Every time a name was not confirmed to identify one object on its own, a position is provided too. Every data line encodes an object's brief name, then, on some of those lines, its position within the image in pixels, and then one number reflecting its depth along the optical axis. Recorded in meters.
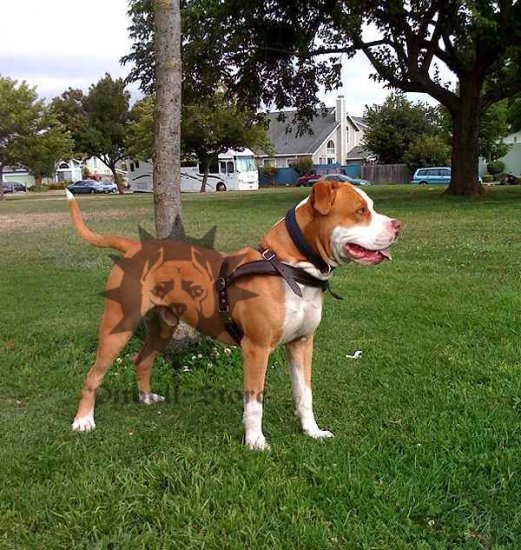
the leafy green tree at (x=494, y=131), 46.81
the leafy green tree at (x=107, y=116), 55.69
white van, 52.69
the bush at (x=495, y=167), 52.75
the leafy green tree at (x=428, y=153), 50.00
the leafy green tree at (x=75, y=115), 55.09
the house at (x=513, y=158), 57.03
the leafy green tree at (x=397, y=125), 55.28
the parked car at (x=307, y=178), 53.36
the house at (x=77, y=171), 85.06
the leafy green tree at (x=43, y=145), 46.09
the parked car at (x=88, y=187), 58.38
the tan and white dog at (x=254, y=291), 3.32
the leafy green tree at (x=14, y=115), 45.00
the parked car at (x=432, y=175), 42.61
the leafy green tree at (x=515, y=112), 36.33
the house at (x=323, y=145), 68.19
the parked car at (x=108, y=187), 58.41
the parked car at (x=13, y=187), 69.65
